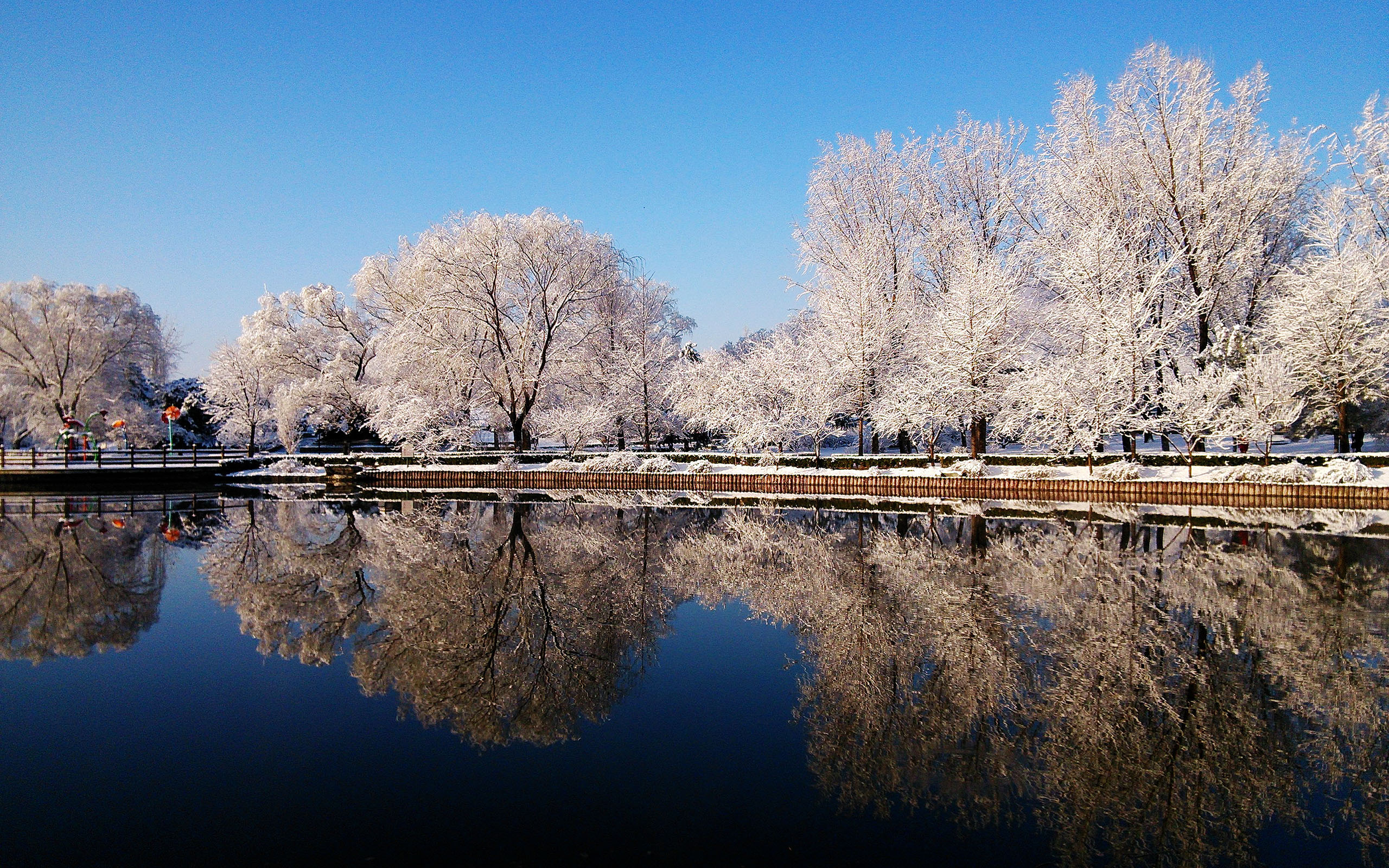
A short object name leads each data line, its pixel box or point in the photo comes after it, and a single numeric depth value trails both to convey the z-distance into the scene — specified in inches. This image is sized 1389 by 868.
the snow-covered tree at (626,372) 1401.3
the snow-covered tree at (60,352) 1576.0
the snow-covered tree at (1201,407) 864.3
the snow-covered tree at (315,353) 1670.8
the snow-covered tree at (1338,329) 935.0
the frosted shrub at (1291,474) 759.7
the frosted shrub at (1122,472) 839.7
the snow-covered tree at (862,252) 1164.5
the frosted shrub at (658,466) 1104.2
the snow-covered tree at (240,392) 1749.5
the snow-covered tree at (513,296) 1279.5
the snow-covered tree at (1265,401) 885.8
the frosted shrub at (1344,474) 751.7
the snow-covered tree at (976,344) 1000.9
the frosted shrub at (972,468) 904.9
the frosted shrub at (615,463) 1119.0
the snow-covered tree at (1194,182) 1027.9
